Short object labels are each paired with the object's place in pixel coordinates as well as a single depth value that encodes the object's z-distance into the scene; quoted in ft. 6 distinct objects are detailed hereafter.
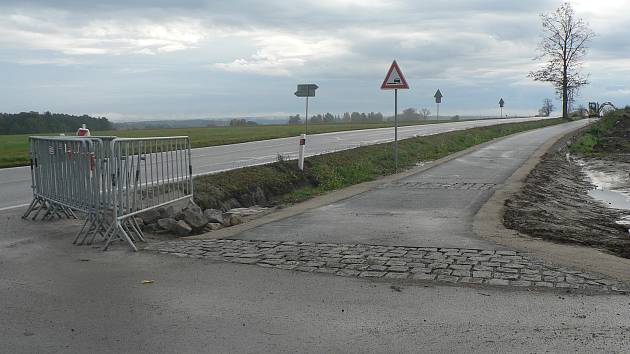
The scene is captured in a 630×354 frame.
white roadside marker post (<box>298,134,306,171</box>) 55.01
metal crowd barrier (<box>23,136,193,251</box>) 27.68
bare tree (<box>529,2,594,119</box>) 201.98
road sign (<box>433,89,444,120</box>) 144.66
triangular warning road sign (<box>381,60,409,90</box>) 57.06
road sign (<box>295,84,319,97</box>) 95.76
